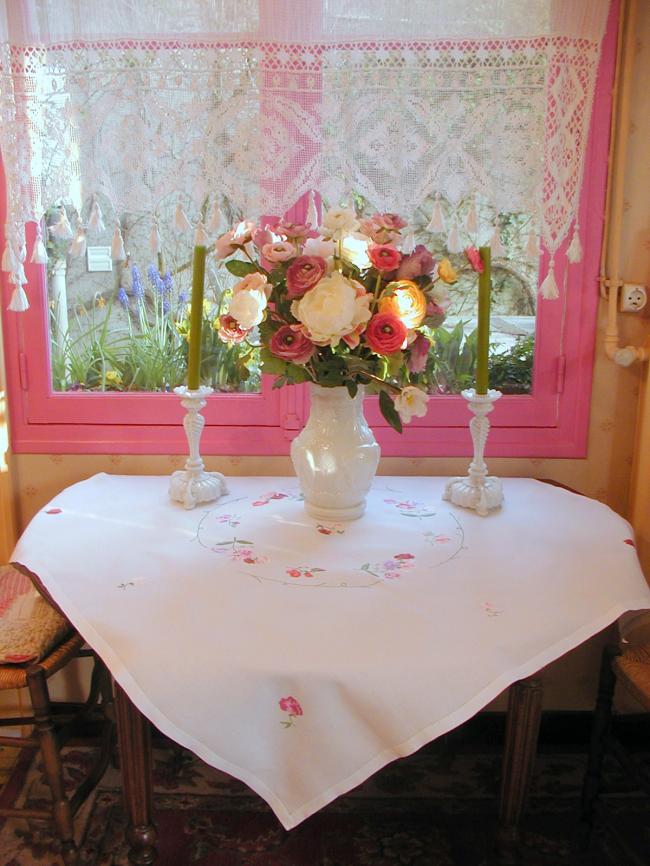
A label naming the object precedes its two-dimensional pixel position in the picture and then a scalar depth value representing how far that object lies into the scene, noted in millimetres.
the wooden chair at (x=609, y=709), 1634
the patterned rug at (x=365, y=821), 1784
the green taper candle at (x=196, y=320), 1685
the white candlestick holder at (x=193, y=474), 1769
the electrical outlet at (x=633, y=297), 1947
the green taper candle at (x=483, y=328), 1641
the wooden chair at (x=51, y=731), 1600
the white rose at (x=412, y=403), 1541
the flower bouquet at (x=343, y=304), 1451
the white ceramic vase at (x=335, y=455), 1648
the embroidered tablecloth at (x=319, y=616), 1258
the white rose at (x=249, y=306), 1508
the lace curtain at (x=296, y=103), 1746
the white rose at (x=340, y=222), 1487
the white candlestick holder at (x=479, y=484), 1752
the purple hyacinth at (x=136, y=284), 2004
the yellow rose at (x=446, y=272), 1485
